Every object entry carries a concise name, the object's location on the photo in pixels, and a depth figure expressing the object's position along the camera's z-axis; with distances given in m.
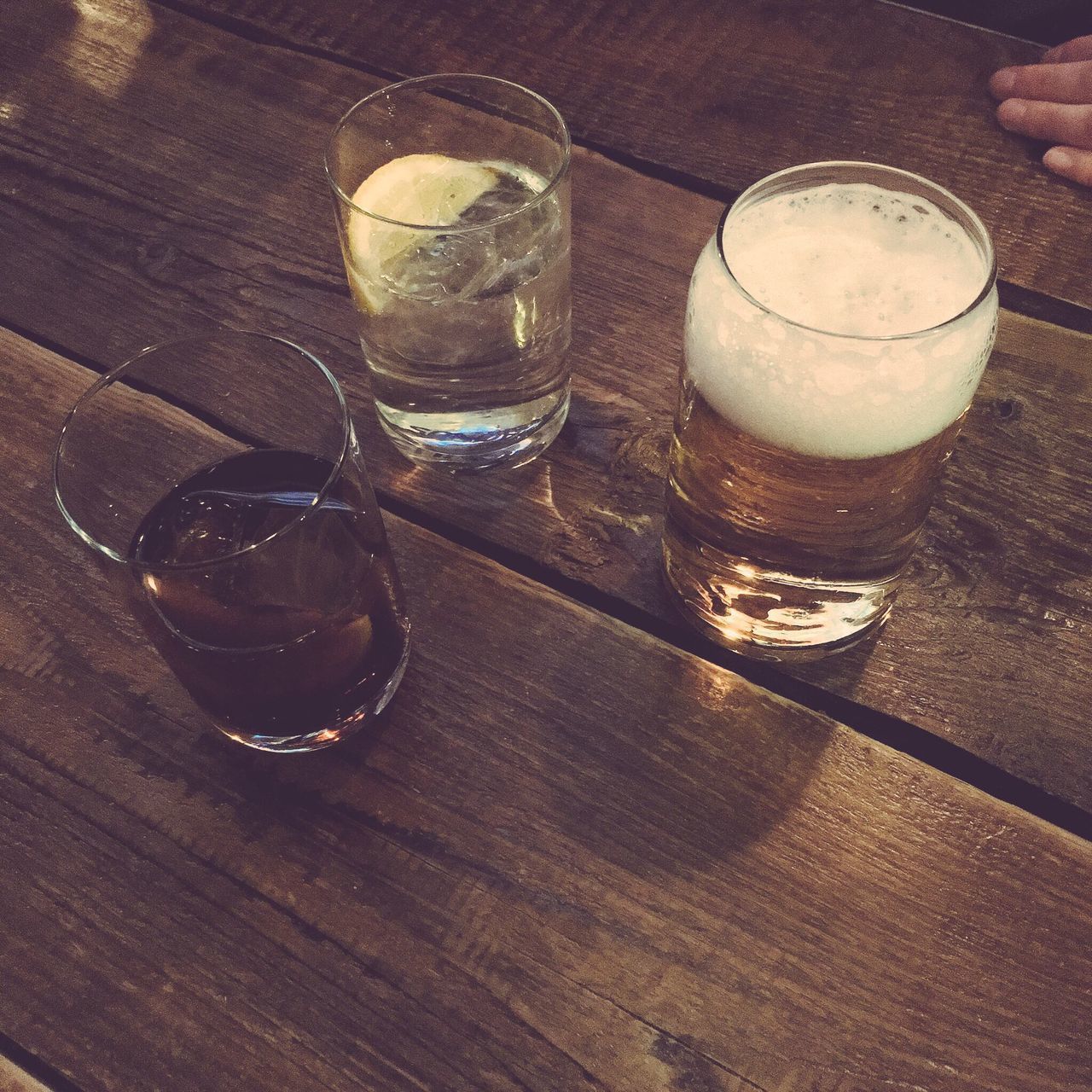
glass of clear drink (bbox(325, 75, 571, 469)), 0.70
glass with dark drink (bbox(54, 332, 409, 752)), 0.57
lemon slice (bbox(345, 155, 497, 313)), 0.71
